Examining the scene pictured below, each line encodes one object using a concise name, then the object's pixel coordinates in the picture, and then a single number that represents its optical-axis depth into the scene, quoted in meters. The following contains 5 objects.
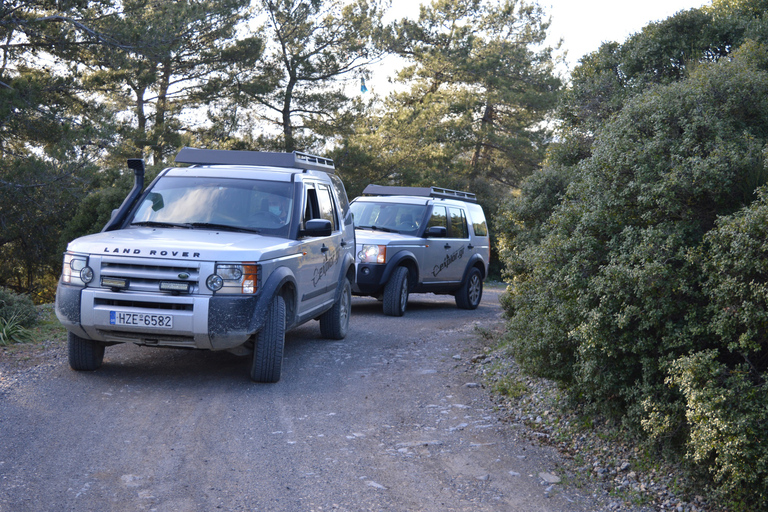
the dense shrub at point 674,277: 3.87
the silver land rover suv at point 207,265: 6.06
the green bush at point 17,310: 8.91
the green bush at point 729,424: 3.71
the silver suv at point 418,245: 11.70
